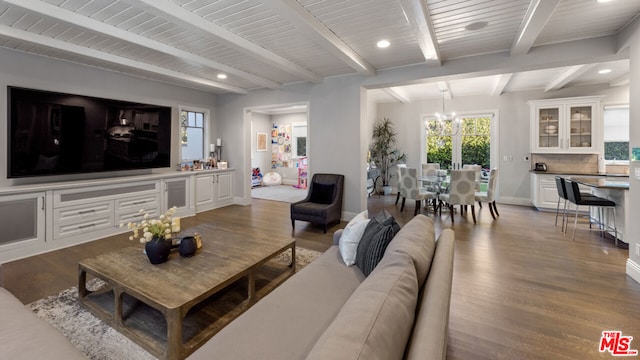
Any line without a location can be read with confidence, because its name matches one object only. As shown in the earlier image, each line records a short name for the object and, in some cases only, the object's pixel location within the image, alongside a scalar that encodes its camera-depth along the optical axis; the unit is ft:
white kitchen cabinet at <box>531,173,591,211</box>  19.11
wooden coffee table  5.73
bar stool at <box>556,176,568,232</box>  14.69
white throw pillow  6.95
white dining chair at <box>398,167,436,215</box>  18.16
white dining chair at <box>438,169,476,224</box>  16.44
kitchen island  12.13
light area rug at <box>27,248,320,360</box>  5.83
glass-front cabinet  18.78
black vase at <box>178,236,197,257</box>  7.63
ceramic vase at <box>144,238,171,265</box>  7.08
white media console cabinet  10.98
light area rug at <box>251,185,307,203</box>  24.77
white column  9.01
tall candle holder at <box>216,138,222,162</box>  21.94
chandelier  20.94
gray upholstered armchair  14.58
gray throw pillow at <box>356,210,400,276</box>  6.00
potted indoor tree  26.63
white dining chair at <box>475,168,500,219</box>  17.11
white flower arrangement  7.27
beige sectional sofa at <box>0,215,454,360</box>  2.75
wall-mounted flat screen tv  11.79
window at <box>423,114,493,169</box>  23.63
